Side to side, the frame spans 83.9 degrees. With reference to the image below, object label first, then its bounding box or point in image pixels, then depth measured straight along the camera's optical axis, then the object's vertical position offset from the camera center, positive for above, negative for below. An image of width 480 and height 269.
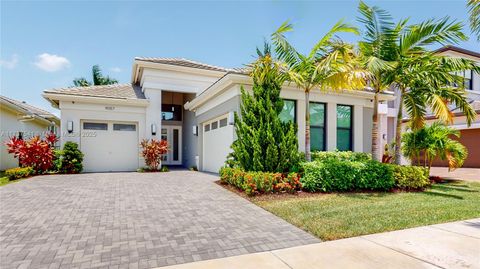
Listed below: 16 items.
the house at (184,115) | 11.57 +1.02
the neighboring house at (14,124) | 15.04 +0.65
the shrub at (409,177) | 9.24 -1.42
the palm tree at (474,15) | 7.86 +3.67
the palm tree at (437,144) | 11.05 -0.31
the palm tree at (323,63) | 8.57 +2.45
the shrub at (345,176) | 8.36 -1.28
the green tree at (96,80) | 26.33 +5.86
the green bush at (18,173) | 11.17 -1.66
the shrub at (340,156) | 10.50 -0.79
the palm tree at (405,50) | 8.98 +3.08
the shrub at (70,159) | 12.82 -1.20
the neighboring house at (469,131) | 17.91 +0.40
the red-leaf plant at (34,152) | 12.08 -0.82
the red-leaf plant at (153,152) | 14.33 -0.92
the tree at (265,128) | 8.84 +0.27
